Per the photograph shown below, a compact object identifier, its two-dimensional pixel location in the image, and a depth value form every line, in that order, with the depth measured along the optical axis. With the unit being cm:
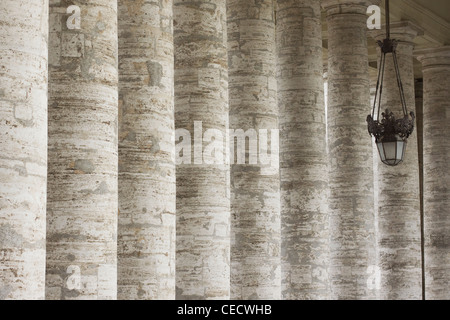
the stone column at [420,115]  3653
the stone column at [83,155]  961
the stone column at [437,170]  2766
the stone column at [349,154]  2141
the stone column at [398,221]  2434
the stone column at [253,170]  1612
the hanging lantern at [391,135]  1667
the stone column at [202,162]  1354
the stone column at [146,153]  1152
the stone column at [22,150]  765
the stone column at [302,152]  1867
